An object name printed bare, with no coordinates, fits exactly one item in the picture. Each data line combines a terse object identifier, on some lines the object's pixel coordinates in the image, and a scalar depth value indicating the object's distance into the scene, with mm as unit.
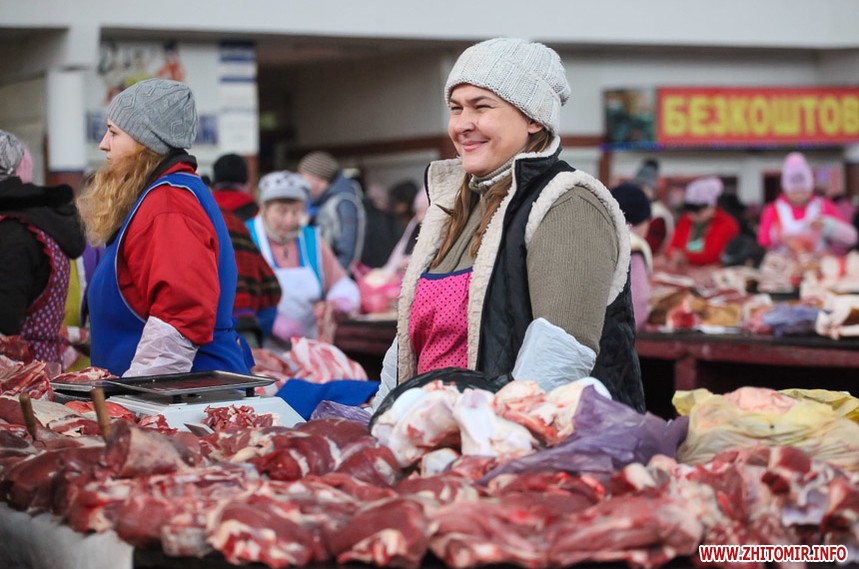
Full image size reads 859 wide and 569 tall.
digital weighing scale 3555
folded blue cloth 4320
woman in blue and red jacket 4094
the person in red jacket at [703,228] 12484
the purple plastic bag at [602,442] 2662
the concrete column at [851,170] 19016
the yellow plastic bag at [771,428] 2779
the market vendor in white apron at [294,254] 7383
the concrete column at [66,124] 13359
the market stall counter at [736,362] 6508
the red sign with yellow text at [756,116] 17422
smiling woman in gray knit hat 3131
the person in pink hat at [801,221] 11742
